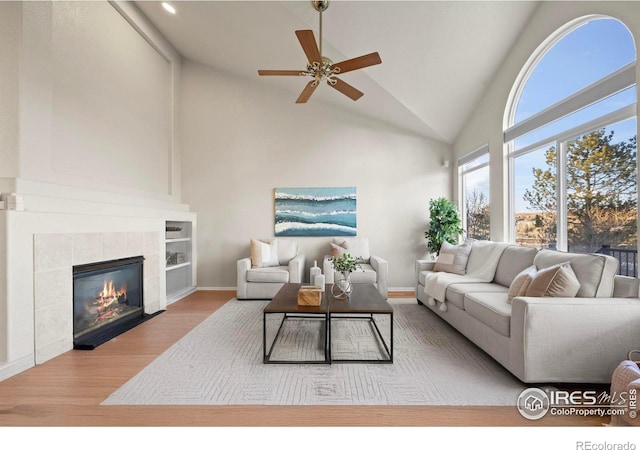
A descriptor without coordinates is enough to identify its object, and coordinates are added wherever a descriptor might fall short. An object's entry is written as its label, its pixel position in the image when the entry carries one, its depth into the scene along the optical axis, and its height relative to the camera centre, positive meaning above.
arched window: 2.40 +0.78
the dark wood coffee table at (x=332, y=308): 2.46 -0.69
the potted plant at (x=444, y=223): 4.87 +0.03
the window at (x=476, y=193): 4.48 +0.50
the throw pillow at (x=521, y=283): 2.46 -0.49
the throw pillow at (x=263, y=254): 4.77 -0.43
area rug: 1.95 -1.09
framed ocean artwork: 5.26 +0.25
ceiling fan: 2.44 +1.40
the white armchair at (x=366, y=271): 4.34 -0.65
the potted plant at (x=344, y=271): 2.90 -0.44
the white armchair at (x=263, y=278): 4.49 -0.76
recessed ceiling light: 3.81 +2.78
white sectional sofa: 1.97 -0.68
